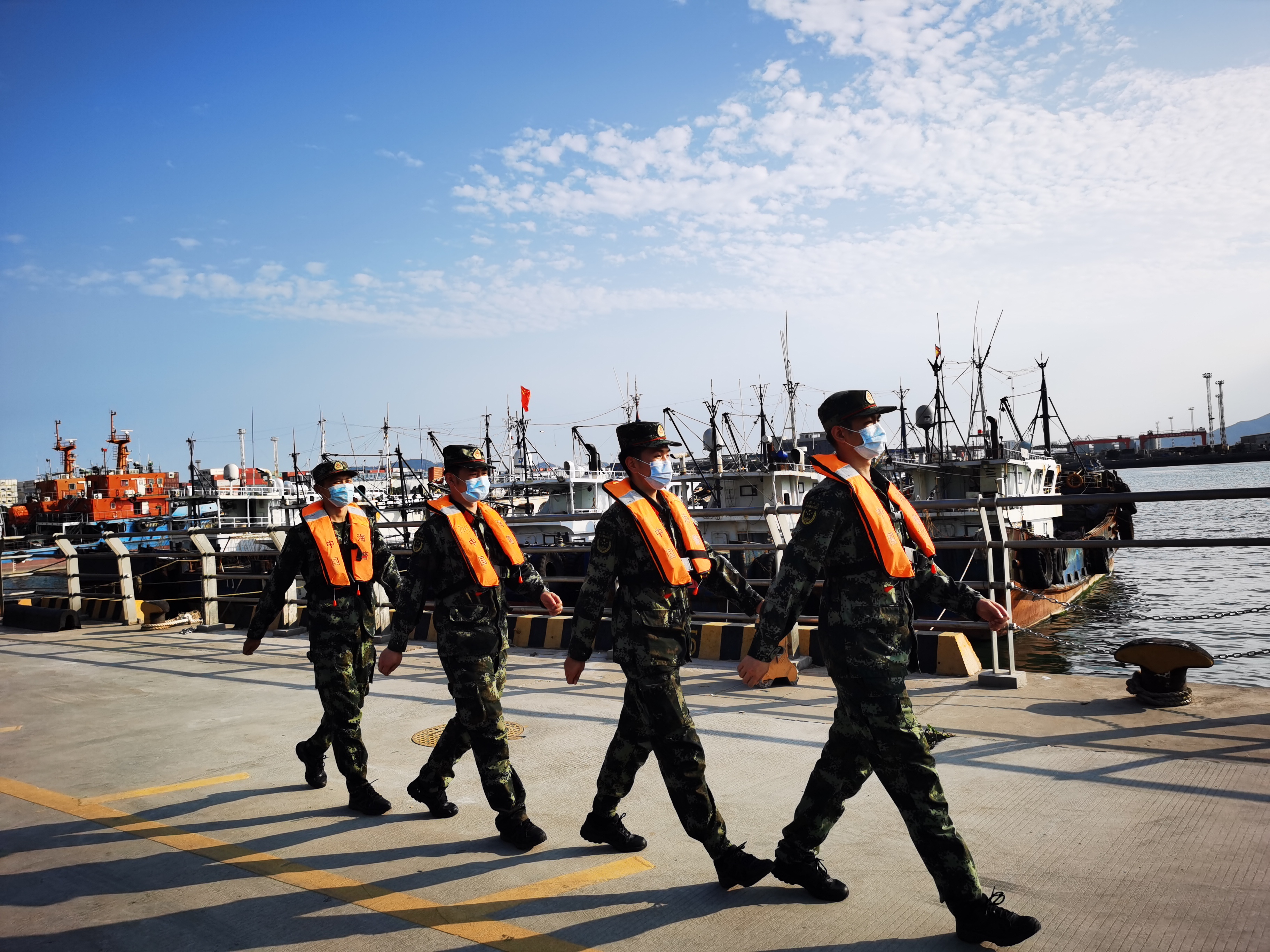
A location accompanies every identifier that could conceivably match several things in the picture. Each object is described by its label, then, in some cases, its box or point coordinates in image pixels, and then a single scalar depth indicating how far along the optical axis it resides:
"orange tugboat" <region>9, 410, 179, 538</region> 57.22
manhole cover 6.37
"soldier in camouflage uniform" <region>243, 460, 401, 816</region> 5.30
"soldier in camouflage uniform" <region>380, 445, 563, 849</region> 4.56
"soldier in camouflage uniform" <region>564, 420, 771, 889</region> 3.89
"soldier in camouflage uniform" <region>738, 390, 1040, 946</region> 3.39
